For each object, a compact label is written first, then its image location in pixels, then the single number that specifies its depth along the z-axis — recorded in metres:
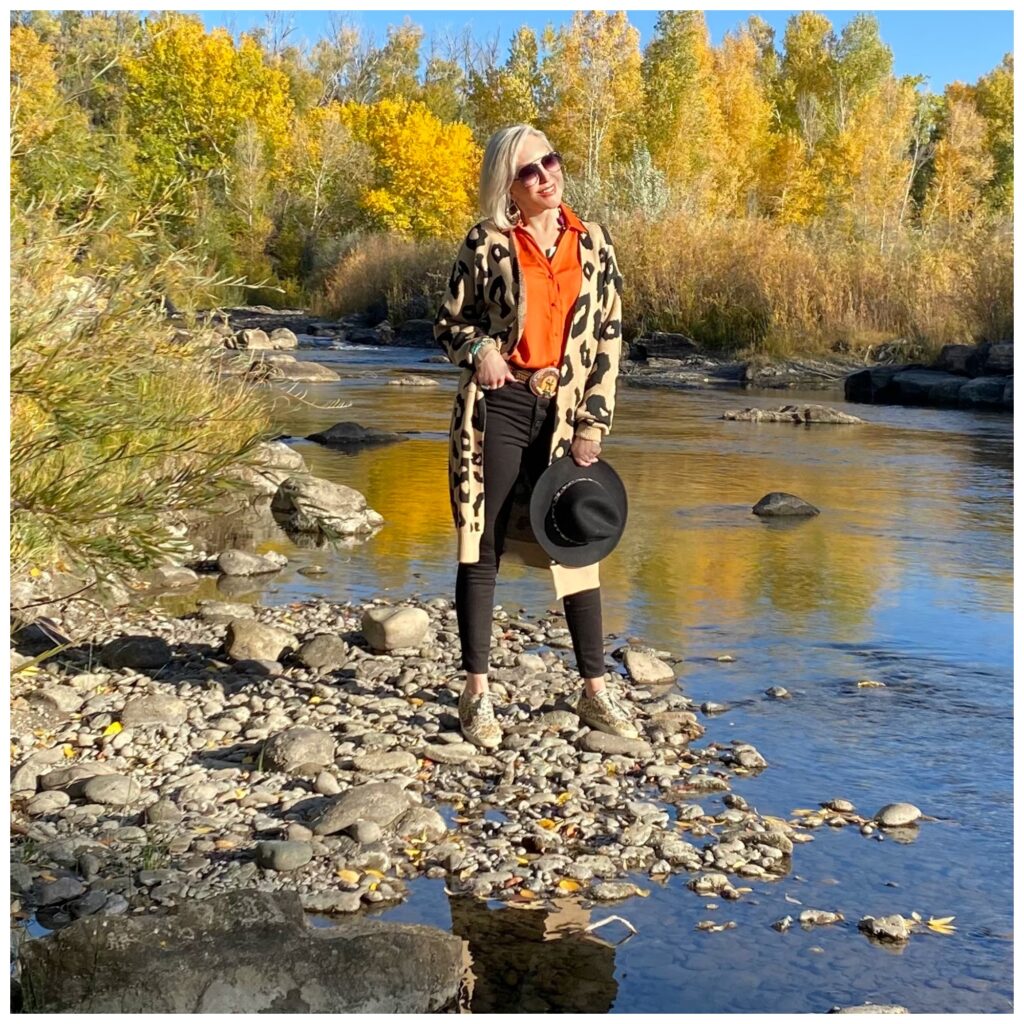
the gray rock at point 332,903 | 4.06
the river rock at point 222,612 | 7.38
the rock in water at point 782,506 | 11.27
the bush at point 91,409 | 4.17
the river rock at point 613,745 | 5.38
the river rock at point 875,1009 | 3.48
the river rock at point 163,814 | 4.61
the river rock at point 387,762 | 5.13
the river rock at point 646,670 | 6.42
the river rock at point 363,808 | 4.57
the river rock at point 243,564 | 8.72
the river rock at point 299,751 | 5.12
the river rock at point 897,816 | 4.80
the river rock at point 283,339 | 31.50
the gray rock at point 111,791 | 4.77
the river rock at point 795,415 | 18.67
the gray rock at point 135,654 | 6.32
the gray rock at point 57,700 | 5.66
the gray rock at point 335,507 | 10.09
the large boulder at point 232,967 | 3.32
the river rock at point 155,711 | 5.53
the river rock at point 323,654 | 6.36
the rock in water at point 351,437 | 15.19
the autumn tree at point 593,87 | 48.50
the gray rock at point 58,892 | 4.04
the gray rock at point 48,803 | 4.68
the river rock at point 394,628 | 6.59
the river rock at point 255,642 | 6.44
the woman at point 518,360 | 5.24
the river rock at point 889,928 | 3.98
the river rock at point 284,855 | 4.29
